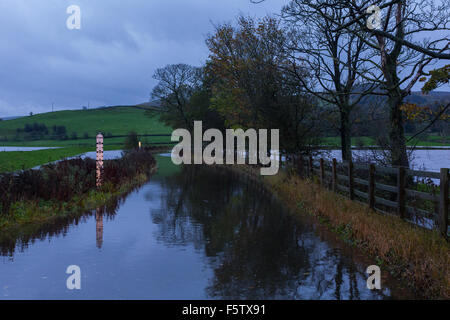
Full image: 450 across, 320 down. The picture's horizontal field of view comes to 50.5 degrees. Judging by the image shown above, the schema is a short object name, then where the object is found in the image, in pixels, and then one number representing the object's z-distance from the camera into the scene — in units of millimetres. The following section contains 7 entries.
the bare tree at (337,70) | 22922
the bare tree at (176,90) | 74000
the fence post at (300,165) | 23820
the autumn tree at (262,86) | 25906
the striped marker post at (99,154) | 21188
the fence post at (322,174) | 19297
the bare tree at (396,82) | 14773
